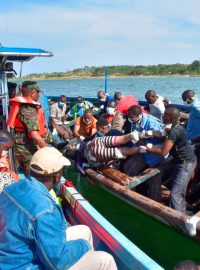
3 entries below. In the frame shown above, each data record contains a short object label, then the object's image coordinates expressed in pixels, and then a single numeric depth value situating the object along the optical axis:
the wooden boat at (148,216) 2.38
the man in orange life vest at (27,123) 3.20
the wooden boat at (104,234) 1.71
